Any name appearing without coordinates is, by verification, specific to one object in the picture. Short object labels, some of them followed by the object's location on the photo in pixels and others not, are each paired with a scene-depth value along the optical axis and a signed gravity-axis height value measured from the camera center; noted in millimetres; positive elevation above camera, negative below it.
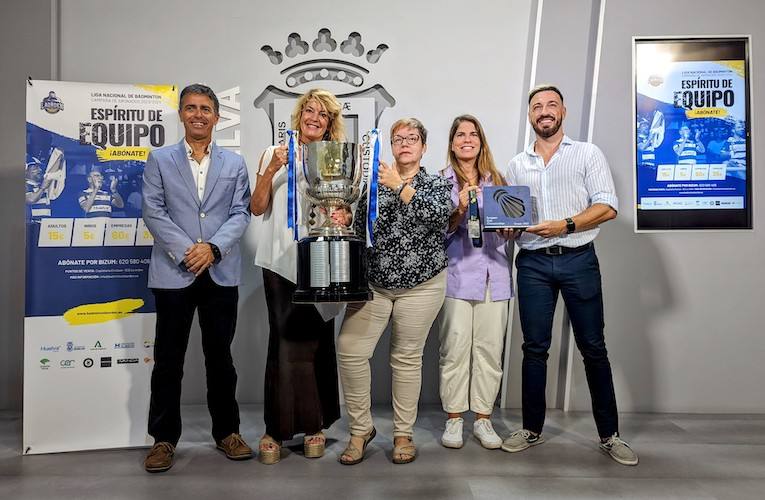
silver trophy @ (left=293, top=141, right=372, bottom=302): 1978 +50
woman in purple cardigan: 2490 -225
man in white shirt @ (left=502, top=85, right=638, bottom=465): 2375 -27
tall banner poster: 2523 -54
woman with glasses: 2223 -131
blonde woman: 2262 -261
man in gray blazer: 2266 -24
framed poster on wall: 3189 +677
